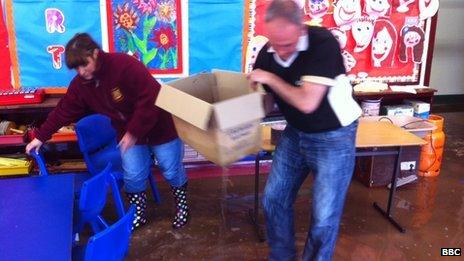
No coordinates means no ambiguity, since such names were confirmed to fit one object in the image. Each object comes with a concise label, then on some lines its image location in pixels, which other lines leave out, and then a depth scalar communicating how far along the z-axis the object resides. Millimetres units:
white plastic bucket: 3897
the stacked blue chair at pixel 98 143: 2836
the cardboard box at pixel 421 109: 3992
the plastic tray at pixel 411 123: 3577
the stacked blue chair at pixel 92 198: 1892
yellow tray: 3248
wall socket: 3769
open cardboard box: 1728
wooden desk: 2963
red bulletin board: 3787
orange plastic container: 3939
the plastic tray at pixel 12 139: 3238
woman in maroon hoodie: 2452
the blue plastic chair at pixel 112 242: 1398
